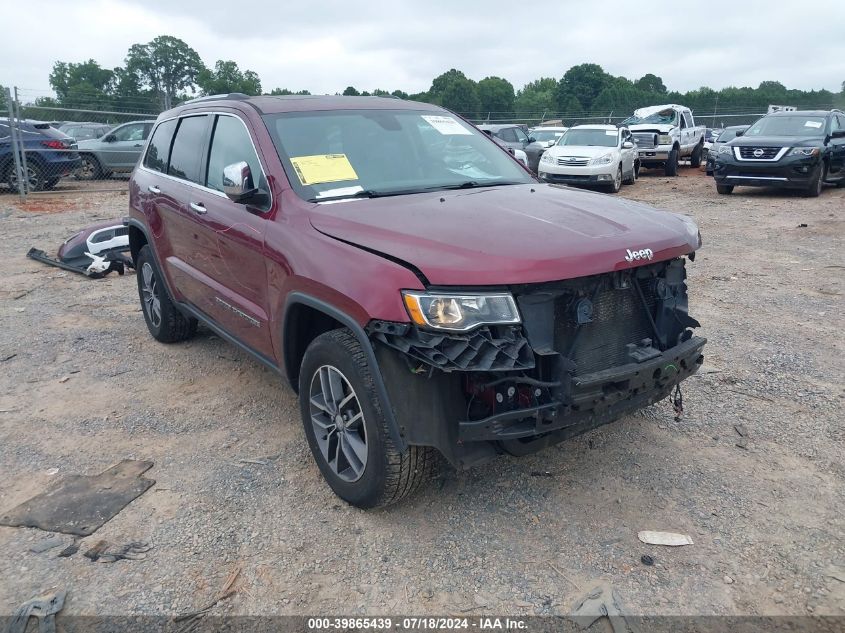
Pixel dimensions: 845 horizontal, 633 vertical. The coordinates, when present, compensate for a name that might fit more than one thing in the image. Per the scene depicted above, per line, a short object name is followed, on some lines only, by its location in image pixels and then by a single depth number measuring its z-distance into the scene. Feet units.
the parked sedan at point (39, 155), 47.09
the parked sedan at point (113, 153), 55.77
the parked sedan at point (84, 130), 67.97
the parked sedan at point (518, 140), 55.16
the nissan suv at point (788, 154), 40.98
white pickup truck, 61.41
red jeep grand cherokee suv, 8.71
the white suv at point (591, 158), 49.08
